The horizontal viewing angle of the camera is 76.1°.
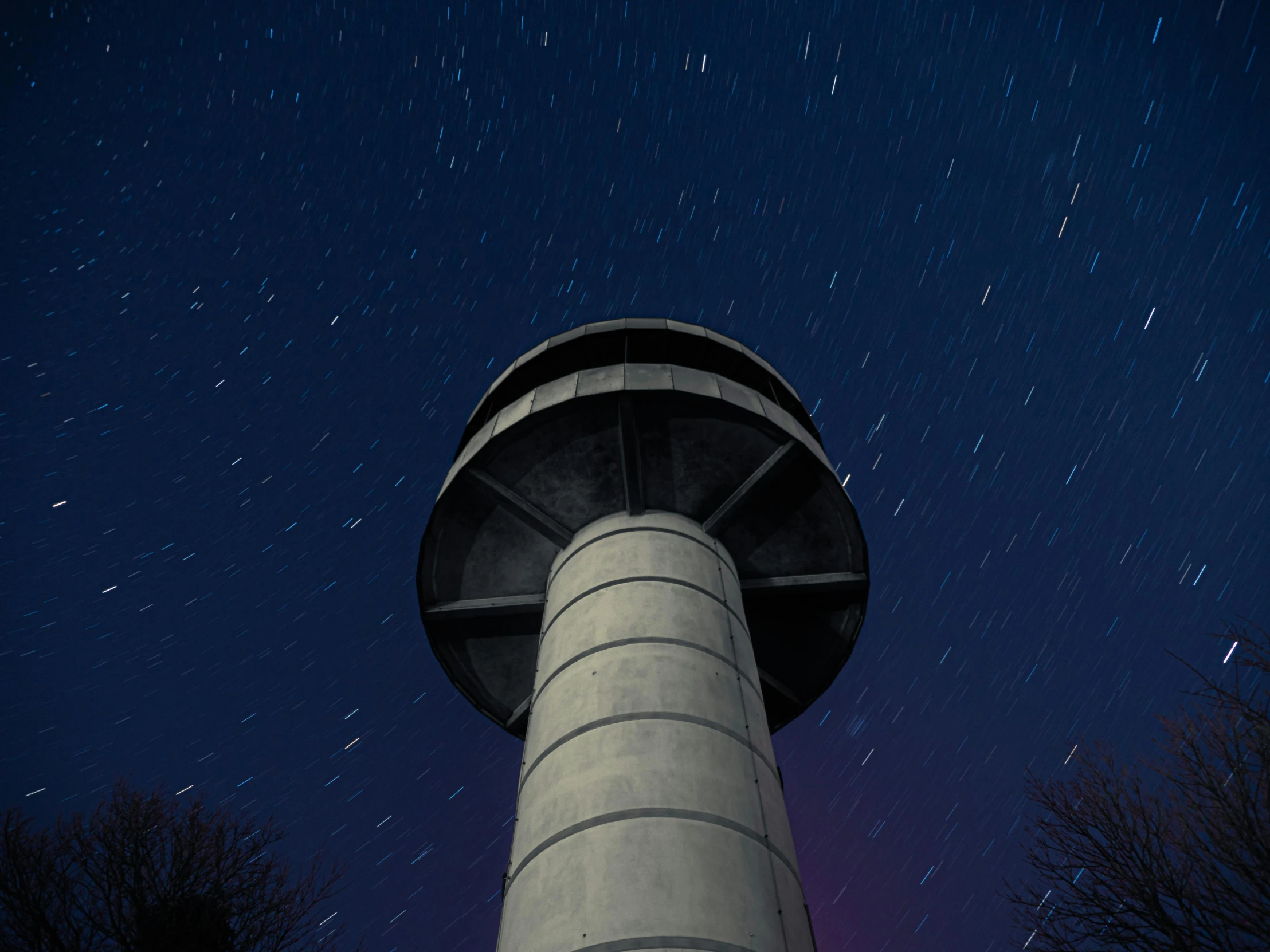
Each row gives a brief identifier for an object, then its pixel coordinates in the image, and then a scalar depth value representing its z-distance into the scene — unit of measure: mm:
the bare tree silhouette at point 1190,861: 10414
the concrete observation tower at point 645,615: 5676
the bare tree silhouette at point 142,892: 11789
